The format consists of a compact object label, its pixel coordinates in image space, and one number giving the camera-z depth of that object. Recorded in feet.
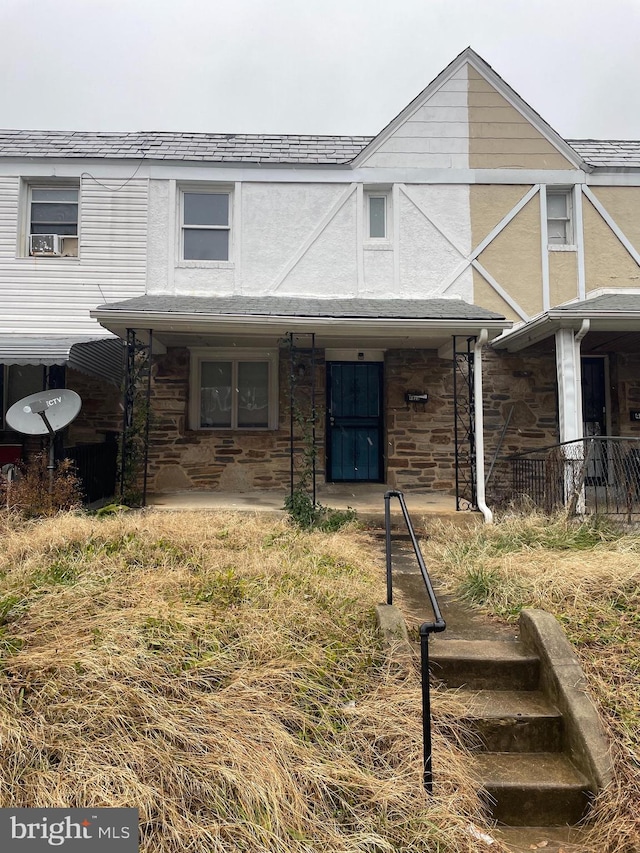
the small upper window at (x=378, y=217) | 31.32
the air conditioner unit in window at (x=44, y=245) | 30.48
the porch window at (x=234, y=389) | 30.50
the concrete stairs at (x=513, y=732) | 9.02
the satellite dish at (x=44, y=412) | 22.15
